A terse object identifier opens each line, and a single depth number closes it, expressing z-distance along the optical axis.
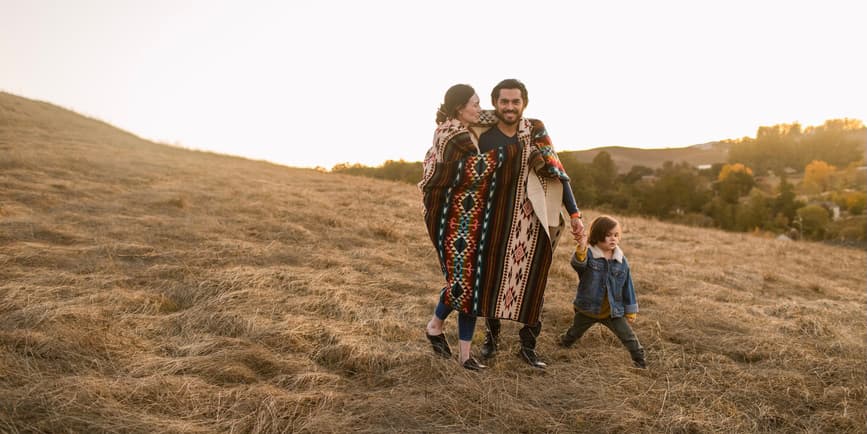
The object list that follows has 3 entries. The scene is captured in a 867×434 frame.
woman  3.16
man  3.18
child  3.54
